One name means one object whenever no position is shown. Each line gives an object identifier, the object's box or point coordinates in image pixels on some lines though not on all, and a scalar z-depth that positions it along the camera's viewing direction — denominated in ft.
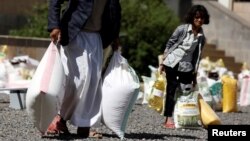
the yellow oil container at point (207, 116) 47.33
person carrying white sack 40.48
